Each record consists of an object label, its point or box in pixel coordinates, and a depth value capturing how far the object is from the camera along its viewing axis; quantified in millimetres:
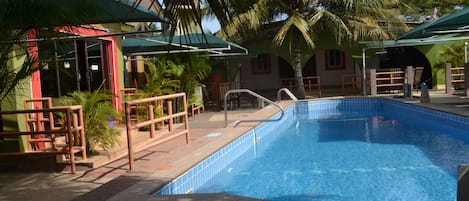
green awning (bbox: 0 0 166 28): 3746
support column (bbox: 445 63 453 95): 16086
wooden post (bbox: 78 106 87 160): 5641
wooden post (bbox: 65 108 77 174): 5309
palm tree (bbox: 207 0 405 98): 16609
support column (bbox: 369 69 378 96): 17062
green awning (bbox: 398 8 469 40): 8383
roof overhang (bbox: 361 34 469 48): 15717
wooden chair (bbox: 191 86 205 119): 12442
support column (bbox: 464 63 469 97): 13541
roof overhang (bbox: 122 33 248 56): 10383
